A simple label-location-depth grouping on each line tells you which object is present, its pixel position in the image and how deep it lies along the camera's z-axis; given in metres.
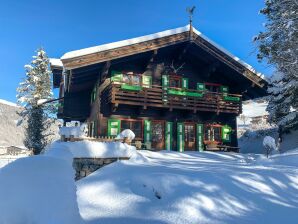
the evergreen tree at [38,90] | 28.05
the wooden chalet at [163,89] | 17.81
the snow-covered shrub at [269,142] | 15.23
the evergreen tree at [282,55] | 14.76
